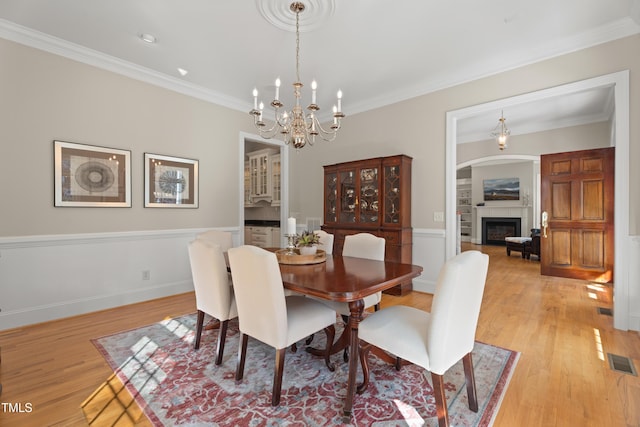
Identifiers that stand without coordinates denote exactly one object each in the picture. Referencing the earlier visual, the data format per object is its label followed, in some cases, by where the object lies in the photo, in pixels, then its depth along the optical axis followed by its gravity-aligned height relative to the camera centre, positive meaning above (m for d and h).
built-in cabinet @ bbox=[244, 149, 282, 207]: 6.01 +0.76
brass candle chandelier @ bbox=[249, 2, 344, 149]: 2.34 +0.77
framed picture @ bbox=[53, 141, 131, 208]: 2.98 +0.39
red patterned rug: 1.56 -1.11
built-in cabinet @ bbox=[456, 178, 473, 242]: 10.08 +0.24
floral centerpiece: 2.37 -0.26
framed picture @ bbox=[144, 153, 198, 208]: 3.62 +0.39
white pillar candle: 2.37 -0.12
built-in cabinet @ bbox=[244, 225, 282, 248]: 6.02 -0.53
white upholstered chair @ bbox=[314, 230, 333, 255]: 3.07 -0.32
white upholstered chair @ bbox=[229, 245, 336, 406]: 1.63 -0.61
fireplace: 8.47 -0.50
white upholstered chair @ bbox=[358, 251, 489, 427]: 1.35 -0.64
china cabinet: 3.86 +0.13
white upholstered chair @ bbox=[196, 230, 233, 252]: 3.24 -0.30
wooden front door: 4.49 -0.02
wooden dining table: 1.55 -0.41
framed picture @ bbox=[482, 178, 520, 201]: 8.44 +0.73
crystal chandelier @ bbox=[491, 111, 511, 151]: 5.05 +1.70
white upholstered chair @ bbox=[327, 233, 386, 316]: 2.64 -0.34
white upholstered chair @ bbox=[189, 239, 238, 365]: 2.05 -0.53
